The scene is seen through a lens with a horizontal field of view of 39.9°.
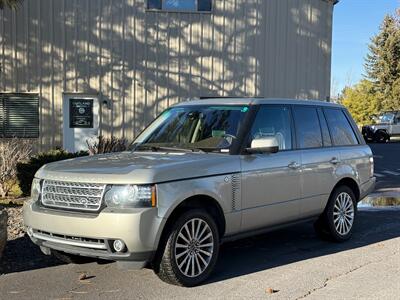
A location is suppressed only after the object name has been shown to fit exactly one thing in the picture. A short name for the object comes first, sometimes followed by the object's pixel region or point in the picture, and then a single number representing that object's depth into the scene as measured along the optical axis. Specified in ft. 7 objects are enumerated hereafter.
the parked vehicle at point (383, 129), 115.44
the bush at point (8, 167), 33.83
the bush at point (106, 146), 37.17
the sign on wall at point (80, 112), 54.08
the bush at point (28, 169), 33.53
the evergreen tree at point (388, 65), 172.86
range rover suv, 16.02
